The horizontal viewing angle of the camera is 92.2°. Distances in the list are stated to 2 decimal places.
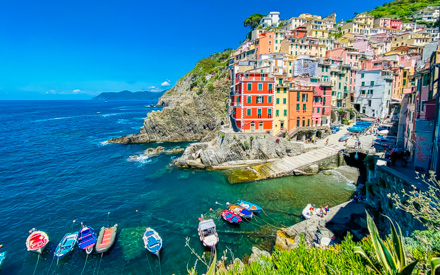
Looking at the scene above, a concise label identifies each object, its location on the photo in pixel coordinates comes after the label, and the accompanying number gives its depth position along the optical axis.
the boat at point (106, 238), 19.64
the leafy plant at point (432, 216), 7.52
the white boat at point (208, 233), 19.59
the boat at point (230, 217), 22.56
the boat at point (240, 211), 23.31
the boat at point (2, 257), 18.86
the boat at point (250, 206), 24.37
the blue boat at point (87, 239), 19.91
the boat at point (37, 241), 20.03
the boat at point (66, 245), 19.52
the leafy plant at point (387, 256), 6.26
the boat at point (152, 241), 19.11
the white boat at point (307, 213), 22.37
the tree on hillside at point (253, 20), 111.00
